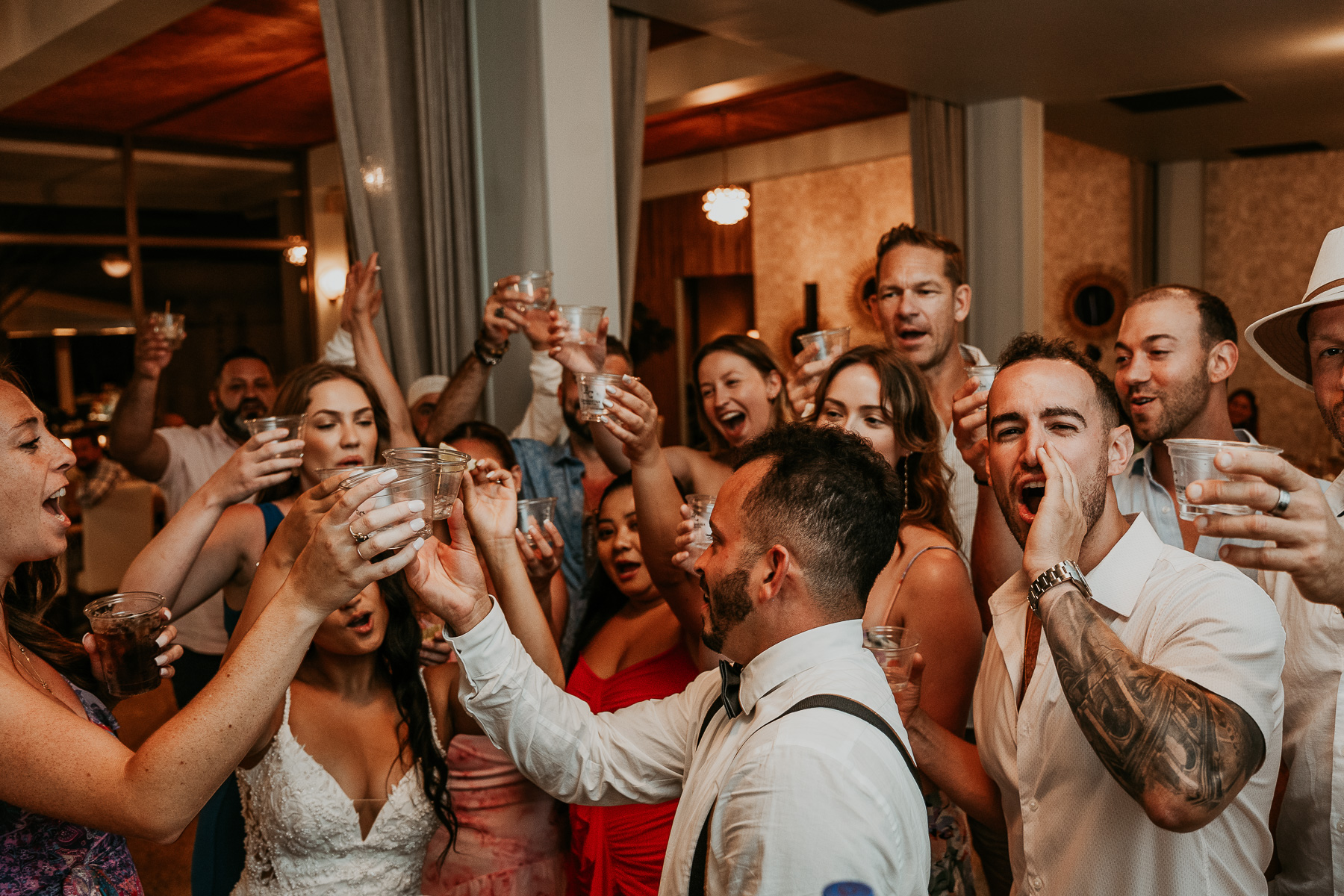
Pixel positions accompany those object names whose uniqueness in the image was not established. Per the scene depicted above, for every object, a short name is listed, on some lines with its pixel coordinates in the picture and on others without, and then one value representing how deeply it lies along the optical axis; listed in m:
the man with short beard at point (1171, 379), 2.81
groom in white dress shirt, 1.21
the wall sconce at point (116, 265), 8.39
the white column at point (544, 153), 3.57
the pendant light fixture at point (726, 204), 8.20
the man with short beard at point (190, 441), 3.37
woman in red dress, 2.15
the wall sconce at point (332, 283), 8.93
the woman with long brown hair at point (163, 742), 1.22
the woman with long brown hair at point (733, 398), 3.09
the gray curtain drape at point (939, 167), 6.88
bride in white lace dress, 1.86
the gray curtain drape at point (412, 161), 3.52
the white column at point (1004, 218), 6.91
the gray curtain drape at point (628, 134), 4.31
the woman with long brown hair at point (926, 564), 2.09
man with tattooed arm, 1.29
